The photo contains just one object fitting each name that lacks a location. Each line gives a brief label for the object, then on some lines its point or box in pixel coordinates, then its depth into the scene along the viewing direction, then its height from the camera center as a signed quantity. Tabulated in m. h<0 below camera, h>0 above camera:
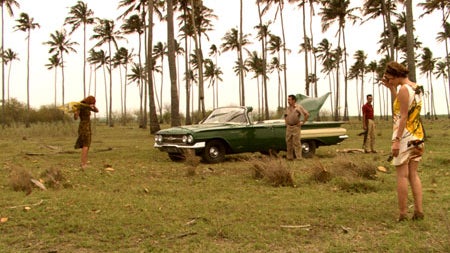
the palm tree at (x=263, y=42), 31.80 +8.00
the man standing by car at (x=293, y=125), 10.52 +0.08
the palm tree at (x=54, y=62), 56.25 +9.71
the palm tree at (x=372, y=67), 65.44 +9.31
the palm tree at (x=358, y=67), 64.93 +9.52
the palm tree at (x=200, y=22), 28.27 +9.25
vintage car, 10.16 -0.17
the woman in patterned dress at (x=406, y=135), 4.50 -0.10
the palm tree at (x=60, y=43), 52.28 +11.27
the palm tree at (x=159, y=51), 53.74 +10.35
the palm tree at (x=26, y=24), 46.62 +12.33
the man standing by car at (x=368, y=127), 12.42 -0.01
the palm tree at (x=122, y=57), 57.78 +10.39
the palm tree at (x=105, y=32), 46.69 +11.22
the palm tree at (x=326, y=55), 59.03 +10.35
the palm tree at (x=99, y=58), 58.34 +10.36
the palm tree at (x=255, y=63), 59.34 +9.33
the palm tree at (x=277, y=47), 52.78 +10.44
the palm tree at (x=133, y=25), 38.79 +10.10
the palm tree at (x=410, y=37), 15.99 +3.35
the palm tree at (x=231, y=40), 47.12 +10.06
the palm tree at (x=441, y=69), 66.00 +8.79
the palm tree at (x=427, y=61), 58.34 +8.87
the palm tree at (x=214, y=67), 59.28 +9.95
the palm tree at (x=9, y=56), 56.84 +10.66
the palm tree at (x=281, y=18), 31.32 +9.08
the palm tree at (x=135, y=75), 61.12 +8.26
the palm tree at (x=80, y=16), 44.28 +12.49
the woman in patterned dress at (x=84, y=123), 9.12 +0.22
